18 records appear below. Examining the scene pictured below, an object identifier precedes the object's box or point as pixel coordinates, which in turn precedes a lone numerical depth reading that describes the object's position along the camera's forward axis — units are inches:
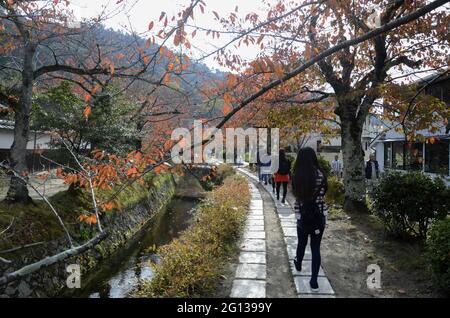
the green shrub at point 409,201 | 266.5
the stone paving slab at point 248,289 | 188.2
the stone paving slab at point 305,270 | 219.3
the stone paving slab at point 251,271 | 218.1
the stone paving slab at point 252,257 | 248.4
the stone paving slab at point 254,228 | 352.2
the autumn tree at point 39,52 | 288.0
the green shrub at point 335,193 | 492.2
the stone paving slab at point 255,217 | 409.1
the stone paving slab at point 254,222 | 375.2
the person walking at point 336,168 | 860.0
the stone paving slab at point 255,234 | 322.0
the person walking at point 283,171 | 465.1
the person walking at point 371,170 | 699.1
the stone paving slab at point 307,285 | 192.2
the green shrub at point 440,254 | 177.3
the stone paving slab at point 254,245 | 281.0
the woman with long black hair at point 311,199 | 193.6
